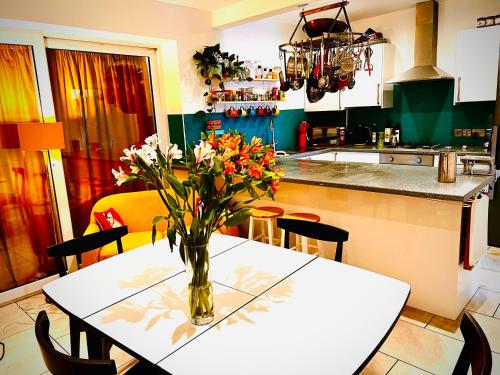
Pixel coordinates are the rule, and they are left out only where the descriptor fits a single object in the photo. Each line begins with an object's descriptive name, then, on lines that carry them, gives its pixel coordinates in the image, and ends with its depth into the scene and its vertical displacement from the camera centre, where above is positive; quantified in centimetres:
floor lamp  278 +2
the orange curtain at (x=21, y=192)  299 -46
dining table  115 -72
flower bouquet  127 -20
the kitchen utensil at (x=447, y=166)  252 -36
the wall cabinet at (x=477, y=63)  378 +55
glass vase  132 -57
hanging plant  409 +72
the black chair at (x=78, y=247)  193 -66
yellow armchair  315 -80
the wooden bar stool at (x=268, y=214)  314 -77
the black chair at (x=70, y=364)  103 -66
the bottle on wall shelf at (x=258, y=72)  480 +73
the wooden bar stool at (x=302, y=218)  289 -79
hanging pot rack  222 +53
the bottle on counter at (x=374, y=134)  518 -20
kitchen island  242 -77
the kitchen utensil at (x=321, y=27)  248 +67
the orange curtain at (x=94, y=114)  341 +21
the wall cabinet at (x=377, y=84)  473 +49
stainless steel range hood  434 +88
